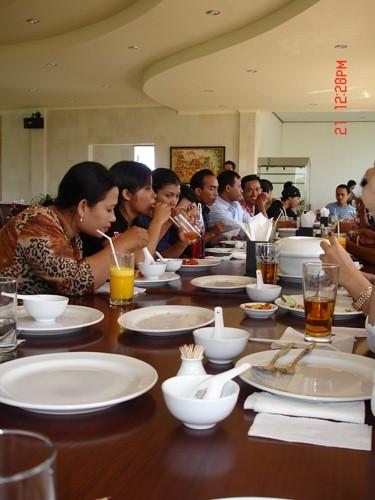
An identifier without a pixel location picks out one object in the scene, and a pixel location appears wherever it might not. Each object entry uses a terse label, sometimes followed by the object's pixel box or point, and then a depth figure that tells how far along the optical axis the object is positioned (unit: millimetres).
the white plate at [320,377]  853
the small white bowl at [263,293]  1701
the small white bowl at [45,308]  1336
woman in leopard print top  1797
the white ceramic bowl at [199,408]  736
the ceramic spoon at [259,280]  1704
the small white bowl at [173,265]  2328
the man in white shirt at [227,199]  5148
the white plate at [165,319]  1283
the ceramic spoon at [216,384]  789
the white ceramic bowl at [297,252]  2088
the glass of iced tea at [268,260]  1969
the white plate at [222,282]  1886
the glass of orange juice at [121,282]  1656
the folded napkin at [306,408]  800
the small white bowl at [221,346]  1023
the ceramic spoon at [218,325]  1107
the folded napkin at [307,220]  4439
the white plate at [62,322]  1275
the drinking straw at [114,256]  1683
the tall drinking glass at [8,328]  1066
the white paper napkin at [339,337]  1199
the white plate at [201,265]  2455
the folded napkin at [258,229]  2275
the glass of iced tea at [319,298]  1267
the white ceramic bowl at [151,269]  2072
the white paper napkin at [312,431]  740
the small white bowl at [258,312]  1487
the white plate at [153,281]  2012
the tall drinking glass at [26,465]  333
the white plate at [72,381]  807
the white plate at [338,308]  1511
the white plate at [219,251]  3271
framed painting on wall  10148
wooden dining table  625
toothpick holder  857
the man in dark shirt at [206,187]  4785
